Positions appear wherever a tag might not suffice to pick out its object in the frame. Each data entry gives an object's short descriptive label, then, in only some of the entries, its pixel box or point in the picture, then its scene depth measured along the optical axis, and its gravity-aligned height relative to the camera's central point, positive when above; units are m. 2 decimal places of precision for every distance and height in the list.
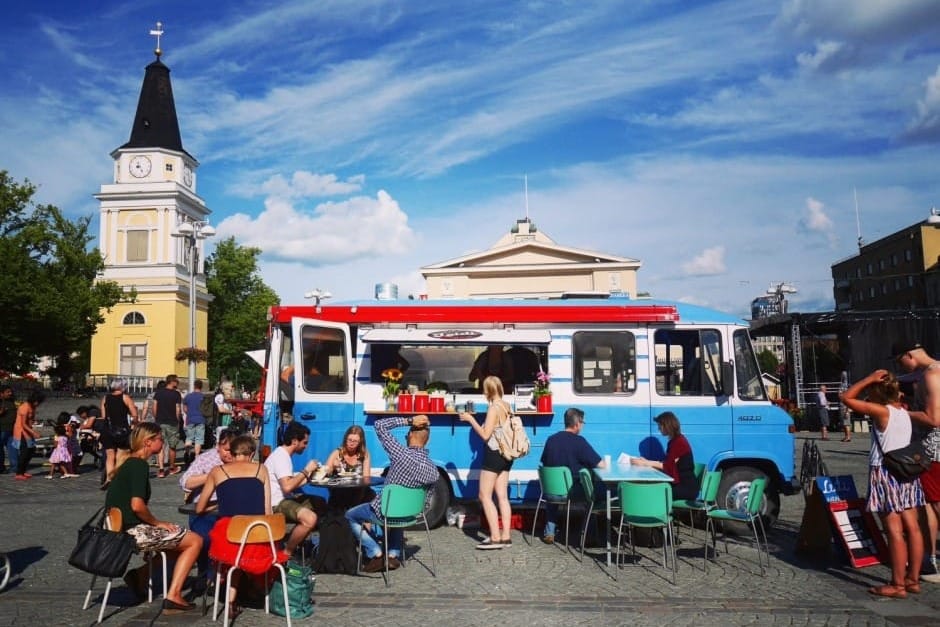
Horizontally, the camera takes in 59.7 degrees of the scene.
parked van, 10.13 +0.19
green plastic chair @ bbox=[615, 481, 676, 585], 7.74 -1.10
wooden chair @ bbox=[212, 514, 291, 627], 5.96 -1.02
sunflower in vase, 10.47 +0.12
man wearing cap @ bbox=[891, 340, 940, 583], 7.45 -0.17
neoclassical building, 54.27 +7.98
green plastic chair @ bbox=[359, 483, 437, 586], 7.72 -1.08
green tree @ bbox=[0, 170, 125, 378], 35.88 +4.99
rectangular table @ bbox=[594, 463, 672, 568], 8.40 -0.92
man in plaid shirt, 8.09 -0.86
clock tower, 52.06 +9.89
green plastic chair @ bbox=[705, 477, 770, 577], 8.09 -1.21
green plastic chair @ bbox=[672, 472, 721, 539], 8.49 -1.12
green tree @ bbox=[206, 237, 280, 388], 61.72 +6.63
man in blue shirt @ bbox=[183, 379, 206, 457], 17.39 -0.49
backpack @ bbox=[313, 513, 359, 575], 7.98 -1.55
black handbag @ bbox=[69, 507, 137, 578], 6.07 -1.16
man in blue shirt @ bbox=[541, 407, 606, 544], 9.30 -0.74
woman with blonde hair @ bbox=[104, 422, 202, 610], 6.51 -0.99
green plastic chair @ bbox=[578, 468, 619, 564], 8.46 -1.09
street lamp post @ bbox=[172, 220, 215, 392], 21.55 +4.30
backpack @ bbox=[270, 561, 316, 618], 6.49 -1.59
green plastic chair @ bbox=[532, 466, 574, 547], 8.96 -1.05
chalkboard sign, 8.04 -1.47
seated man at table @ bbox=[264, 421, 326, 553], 7.72 -0.87
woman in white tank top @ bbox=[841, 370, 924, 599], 7.02 -0.94
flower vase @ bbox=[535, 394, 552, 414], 10.32 -0.20
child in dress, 15.94 -1.11
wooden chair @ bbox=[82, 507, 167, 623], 6.37 -1.00
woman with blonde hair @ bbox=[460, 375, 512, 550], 9.10 -0.91
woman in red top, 8.89 -0.83
